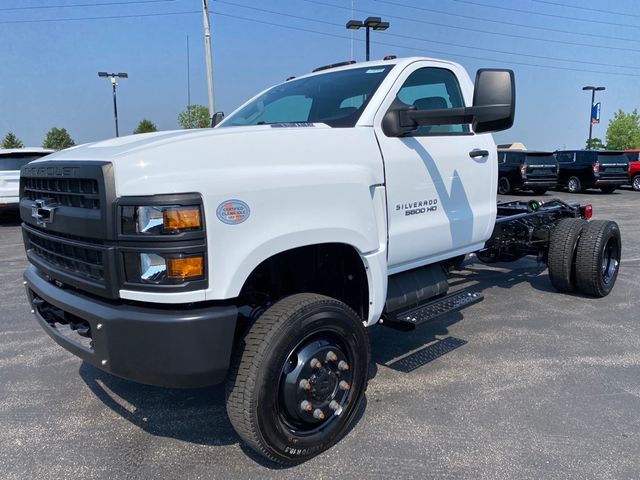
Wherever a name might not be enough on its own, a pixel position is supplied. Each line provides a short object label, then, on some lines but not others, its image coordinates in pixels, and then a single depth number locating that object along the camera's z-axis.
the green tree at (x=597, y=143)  61.49
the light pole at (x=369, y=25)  18.68
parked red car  22.98
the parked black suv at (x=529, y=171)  19.69
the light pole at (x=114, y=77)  28.48
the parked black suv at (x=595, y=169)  20.88
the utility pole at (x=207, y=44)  17.16
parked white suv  12.01
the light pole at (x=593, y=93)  41.97
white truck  2.28
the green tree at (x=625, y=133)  57.81
